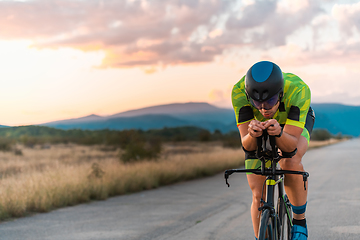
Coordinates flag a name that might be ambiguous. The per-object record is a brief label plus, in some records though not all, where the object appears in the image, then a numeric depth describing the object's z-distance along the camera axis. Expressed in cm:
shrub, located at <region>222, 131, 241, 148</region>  4627
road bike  311
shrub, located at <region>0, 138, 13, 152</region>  3772
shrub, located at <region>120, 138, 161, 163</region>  1923
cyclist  313
